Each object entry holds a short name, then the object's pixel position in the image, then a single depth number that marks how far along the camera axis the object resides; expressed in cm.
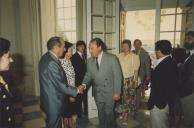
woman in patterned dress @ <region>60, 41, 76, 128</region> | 366
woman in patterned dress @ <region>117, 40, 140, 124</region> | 454
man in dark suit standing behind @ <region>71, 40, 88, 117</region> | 456
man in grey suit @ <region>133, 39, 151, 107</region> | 503
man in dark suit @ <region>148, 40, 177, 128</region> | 279
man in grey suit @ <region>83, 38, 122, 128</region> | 349
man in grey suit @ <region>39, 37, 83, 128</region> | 295
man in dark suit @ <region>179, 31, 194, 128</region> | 322
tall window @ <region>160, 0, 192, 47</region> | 520
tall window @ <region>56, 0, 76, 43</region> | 671
